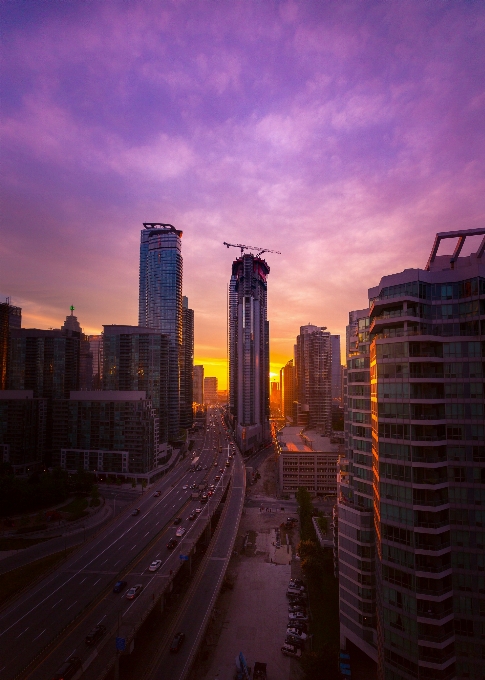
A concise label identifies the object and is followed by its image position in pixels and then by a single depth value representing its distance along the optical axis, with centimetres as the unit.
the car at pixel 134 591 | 5296
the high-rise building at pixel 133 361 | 16988
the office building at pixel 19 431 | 13225
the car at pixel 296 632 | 5342
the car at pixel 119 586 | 5481
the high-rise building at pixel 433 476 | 3112
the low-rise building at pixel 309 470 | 12131
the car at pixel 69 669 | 3812
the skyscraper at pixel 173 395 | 19075
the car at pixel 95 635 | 4370
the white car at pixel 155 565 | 6137
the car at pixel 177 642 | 4638
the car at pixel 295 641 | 5141
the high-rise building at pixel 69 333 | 17862
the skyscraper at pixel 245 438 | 19238
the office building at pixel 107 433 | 13000
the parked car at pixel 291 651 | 5002
